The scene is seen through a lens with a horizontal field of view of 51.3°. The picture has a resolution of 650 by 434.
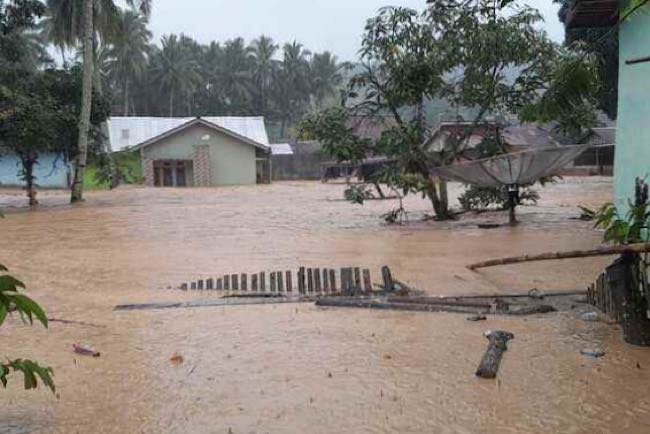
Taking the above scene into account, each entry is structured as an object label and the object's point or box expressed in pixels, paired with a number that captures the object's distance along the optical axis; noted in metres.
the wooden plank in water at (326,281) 7.91
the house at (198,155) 38.75
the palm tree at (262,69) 63.78
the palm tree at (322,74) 65.69
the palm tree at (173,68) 57.47
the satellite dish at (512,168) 13.34
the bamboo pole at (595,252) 4.83
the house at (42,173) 38.03
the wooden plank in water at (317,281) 7.99
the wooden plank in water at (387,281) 7.82
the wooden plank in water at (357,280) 7.75
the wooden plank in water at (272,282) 8.05
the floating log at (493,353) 4.88
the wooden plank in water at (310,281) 8.03
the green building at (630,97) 8.06
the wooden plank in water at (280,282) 8.01
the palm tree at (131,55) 51.94
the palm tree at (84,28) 23.52
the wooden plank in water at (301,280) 7.95
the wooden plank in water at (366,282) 7.73
